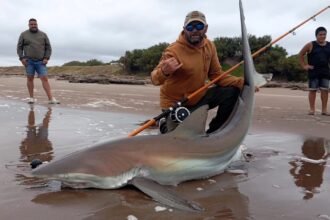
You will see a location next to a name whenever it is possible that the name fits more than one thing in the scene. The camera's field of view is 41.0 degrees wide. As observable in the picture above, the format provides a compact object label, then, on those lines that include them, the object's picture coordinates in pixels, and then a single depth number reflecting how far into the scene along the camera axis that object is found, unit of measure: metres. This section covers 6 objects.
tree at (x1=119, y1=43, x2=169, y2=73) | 31.08
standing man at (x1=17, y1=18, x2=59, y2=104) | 10.81
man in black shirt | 9.36
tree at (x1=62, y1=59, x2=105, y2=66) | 54.53
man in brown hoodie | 4.85
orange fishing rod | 4.61
